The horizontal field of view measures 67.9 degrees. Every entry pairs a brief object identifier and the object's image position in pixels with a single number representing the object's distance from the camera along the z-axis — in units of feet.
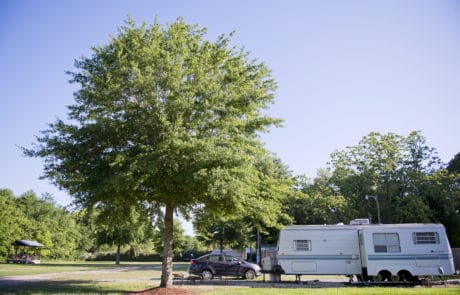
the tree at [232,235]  127.01
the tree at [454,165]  152.46
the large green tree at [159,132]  45.06
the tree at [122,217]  55.11
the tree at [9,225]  152.25
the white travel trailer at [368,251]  59.57
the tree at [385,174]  114.32
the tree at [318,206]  110.11
